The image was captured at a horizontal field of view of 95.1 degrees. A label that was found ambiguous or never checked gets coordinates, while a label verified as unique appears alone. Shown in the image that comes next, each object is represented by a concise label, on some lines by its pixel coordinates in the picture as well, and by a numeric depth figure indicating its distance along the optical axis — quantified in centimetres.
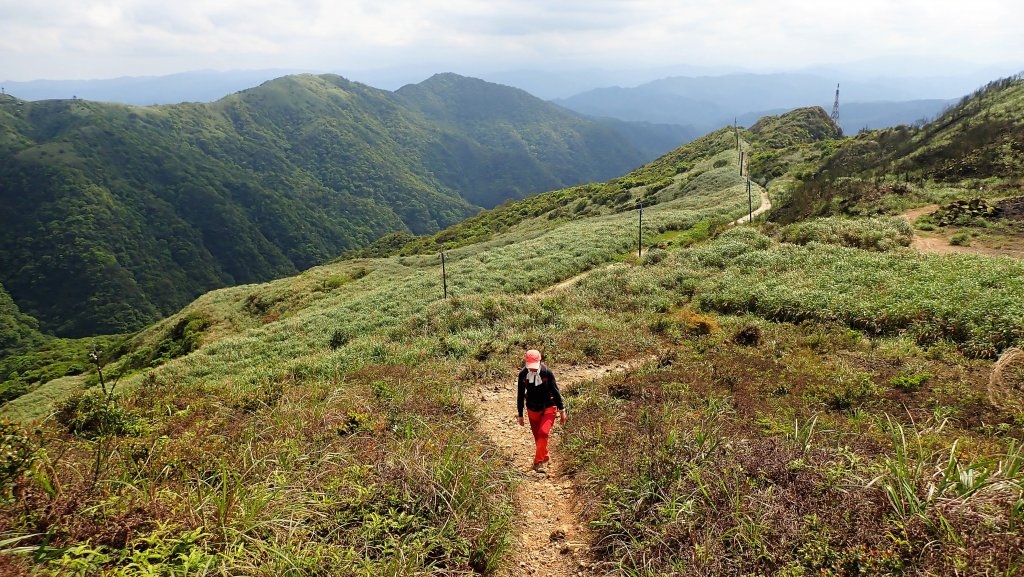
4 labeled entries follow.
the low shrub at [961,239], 2119
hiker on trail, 820
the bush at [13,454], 432
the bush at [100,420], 671
